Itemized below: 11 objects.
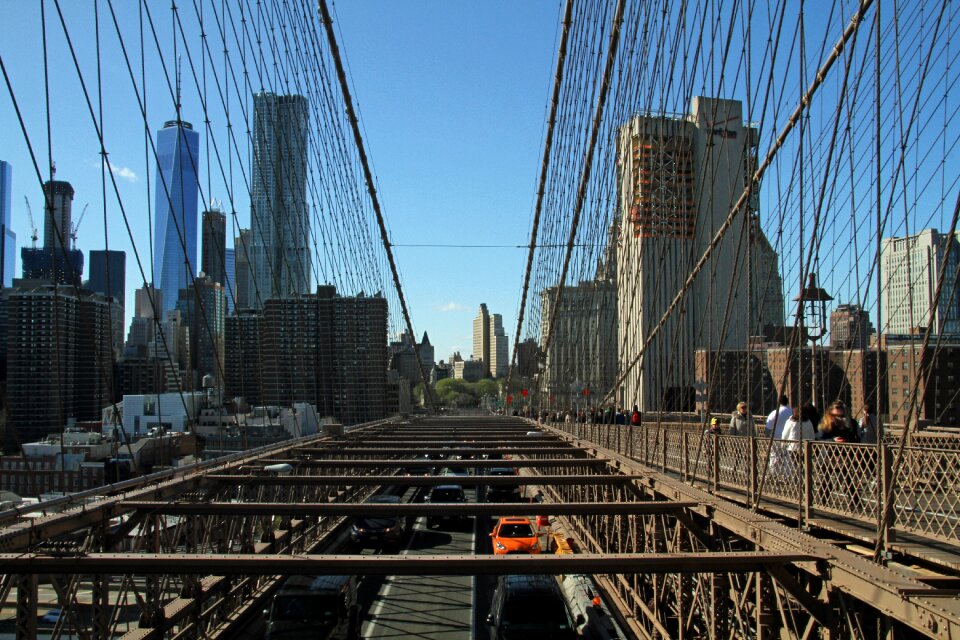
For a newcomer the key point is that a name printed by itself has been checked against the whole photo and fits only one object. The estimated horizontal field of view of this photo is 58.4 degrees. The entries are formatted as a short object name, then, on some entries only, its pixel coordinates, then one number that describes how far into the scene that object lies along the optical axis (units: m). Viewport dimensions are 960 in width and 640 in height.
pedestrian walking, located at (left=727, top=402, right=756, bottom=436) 11.08
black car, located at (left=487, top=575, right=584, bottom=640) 10.87
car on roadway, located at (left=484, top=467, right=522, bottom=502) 27.45
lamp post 12.23
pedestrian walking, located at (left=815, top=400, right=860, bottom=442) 8.38
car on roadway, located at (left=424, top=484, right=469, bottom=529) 24.64
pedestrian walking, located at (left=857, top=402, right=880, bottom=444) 9.45
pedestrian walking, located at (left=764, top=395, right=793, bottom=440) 9.30
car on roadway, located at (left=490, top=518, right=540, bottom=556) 17.30
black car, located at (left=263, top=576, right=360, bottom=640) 10.85
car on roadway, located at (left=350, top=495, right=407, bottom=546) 19.14
